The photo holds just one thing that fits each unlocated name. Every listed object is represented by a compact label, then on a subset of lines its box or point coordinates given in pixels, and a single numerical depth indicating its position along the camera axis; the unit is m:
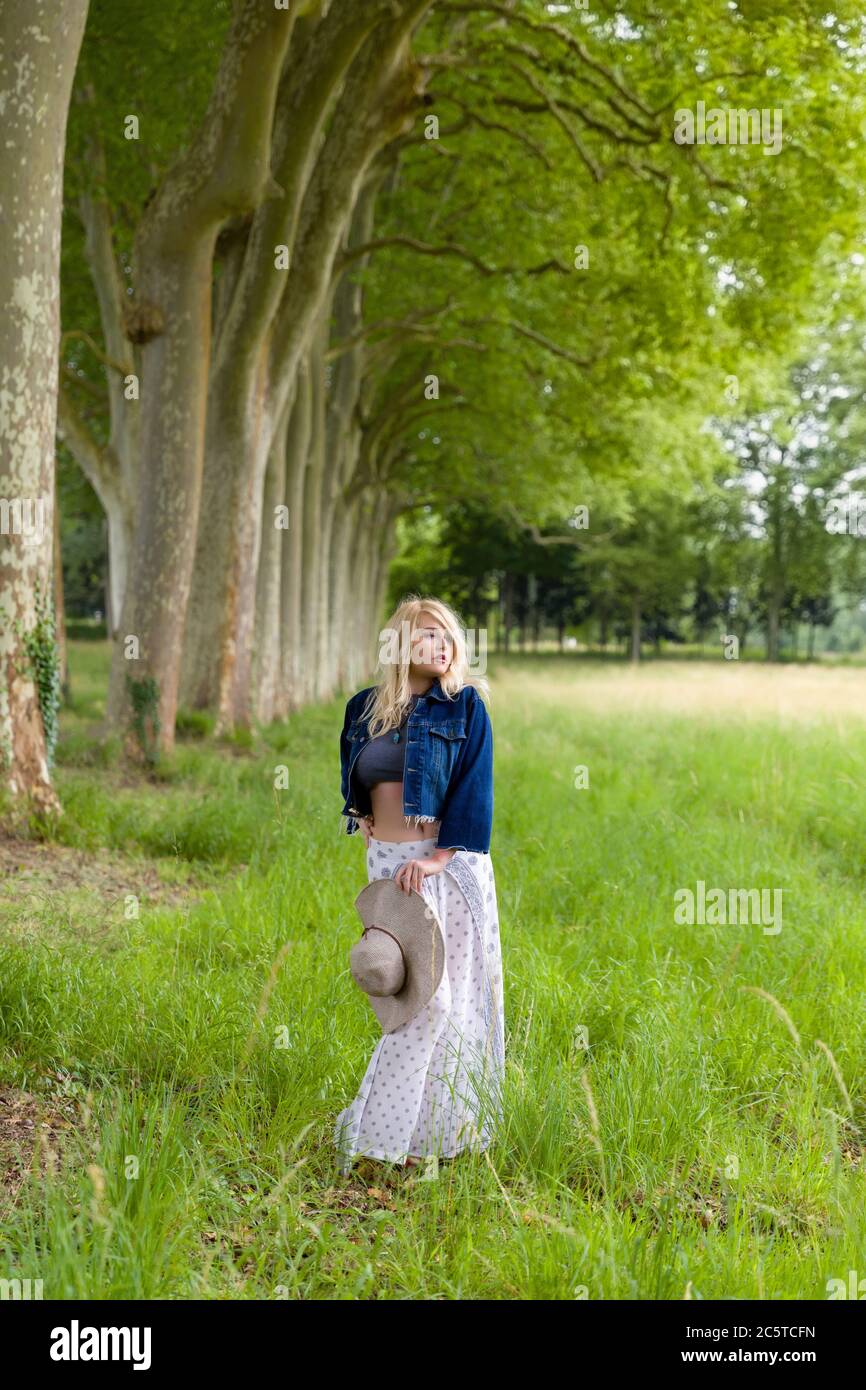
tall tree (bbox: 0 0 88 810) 6.48
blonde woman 3.80
